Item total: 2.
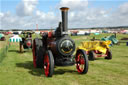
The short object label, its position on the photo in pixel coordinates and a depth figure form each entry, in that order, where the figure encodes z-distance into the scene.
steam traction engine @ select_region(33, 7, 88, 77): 5.62
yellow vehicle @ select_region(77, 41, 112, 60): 9.65
